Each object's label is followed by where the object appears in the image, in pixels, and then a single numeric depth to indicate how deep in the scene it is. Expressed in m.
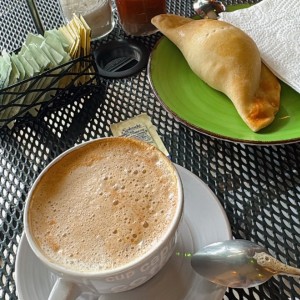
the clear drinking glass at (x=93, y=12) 0.75
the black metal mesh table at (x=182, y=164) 0.47
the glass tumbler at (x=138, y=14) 0.75
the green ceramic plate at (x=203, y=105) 0.55
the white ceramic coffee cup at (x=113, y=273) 0.36
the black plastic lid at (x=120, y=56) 0.72
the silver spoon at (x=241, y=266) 0.39
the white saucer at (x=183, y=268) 0.41
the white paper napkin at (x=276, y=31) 0.63
